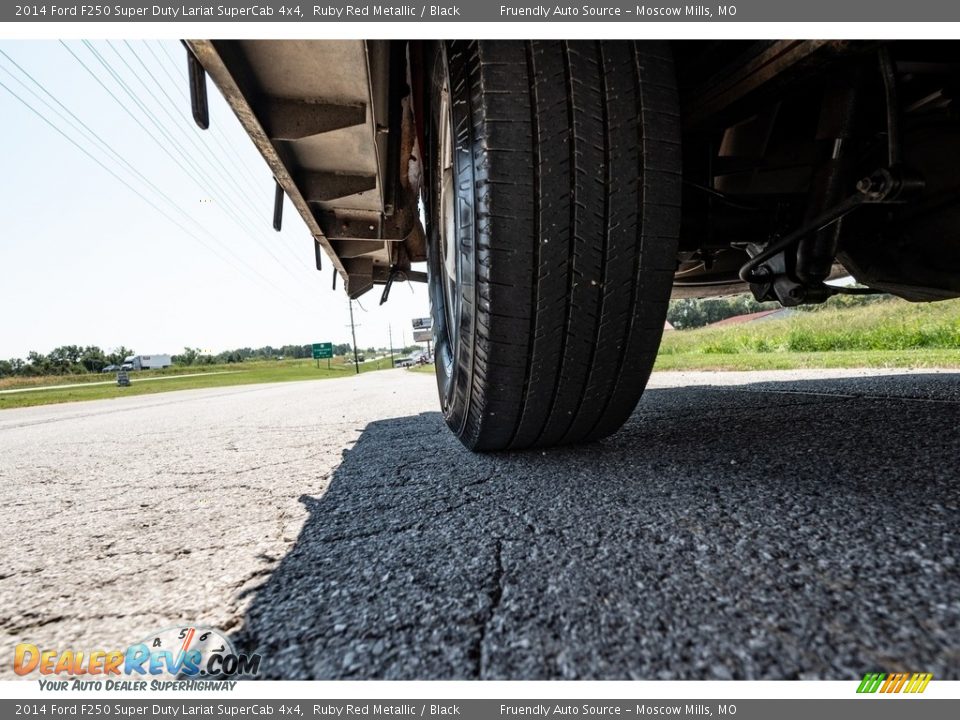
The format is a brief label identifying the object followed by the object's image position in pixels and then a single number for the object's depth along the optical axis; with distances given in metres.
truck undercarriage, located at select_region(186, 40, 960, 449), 0.88
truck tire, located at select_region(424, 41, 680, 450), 0.88
